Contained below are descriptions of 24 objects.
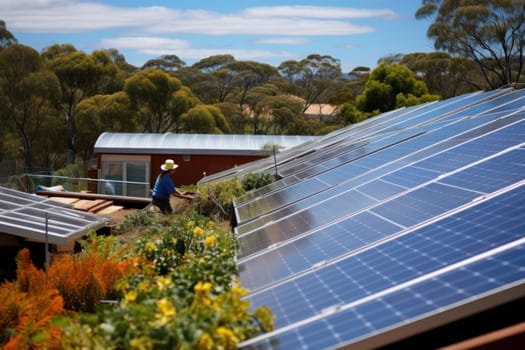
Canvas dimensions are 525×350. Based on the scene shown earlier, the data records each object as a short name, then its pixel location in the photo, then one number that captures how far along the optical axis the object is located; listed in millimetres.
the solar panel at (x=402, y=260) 4461
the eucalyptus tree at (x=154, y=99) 51281
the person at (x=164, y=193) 15422
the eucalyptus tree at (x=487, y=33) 48625
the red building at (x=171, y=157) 33094
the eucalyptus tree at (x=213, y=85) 68812
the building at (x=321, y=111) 65750
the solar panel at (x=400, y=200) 6176
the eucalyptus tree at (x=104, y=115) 50406
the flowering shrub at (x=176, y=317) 3762
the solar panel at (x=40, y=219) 9680
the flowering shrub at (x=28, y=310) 4770
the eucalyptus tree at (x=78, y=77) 53781
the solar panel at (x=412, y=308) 3738
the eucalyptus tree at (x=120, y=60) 75744
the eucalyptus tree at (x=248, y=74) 70688
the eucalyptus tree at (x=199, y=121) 50656
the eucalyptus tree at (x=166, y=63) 76562
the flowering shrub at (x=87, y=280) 7496
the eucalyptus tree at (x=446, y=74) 54625
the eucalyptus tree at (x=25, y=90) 49938
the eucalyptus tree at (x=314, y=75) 75188
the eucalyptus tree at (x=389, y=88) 44656
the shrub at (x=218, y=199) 13742
